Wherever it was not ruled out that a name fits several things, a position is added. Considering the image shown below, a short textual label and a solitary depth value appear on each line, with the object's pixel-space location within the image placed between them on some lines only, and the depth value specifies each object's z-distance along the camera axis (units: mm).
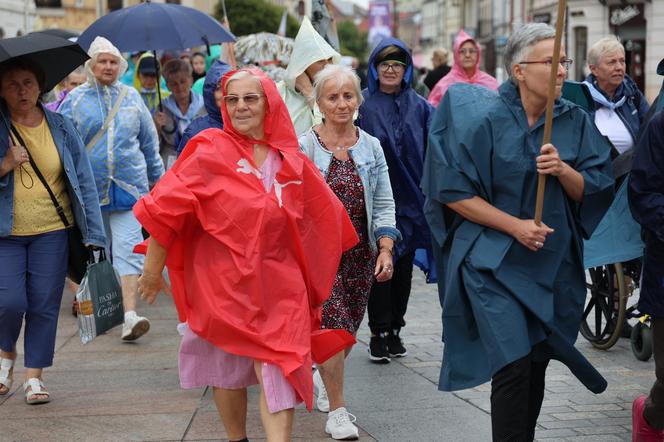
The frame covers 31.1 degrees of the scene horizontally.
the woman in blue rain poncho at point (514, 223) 4598
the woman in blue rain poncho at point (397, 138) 7547
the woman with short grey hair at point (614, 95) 7852
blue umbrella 10305
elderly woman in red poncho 4867
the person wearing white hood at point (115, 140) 8664
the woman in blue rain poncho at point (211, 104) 7344
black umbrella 6217
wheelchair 6316
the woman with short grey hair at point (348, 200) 5918
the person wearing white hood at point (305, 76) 7105
